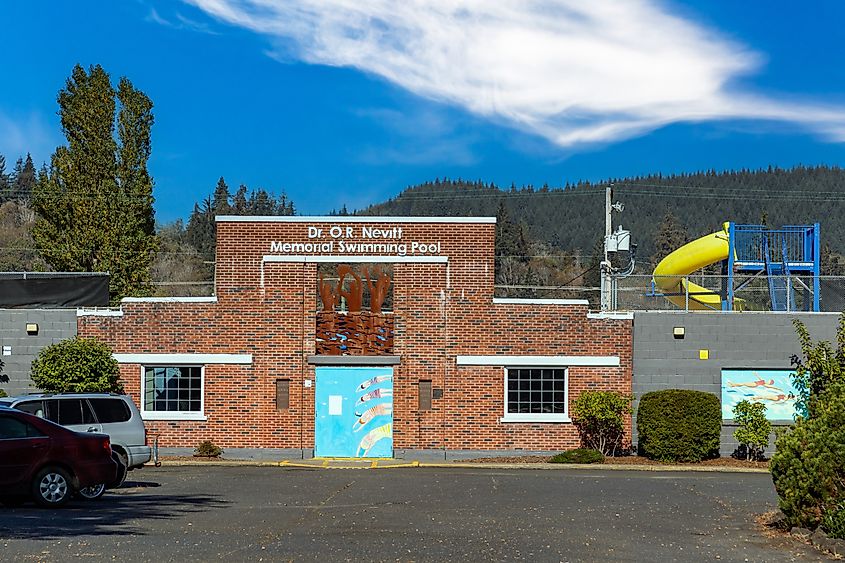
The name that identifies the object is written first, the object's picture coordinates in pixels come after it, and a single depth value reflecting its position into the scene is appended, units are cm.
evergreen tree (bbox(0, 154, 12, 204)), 13749
